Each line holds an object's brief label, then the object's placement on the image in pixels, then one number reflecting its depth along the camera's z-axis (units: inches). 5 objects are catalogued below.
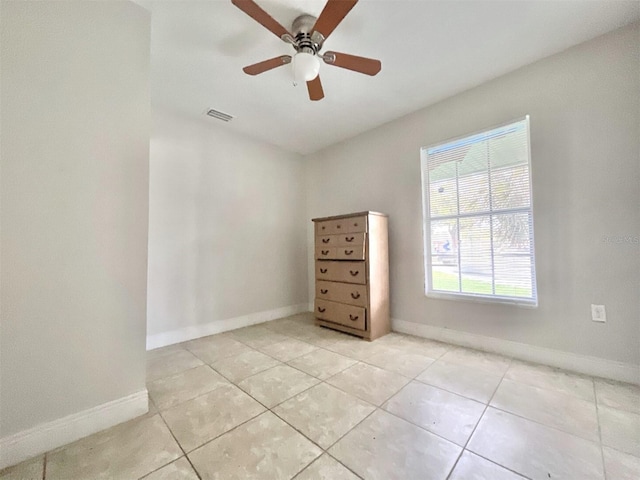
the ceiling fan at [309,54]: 53.7
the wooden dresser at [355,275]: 101.7
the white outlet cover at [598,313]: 68.5
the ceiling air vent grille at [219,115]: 105.7
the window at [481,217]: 82.6
